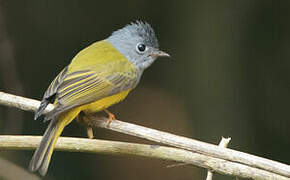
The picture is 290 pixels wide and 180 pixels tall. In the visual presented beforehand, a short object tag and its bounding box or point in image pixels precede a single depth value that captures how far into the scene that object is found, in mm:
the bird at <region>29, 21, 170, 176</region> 5727
